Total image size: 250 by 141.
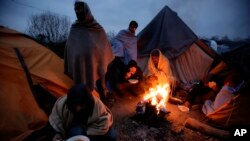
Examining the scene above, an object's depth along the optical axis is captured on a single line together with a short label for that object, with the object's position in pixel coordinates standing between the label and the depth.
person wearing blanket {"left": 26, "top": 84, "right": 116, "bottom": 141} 2.21
